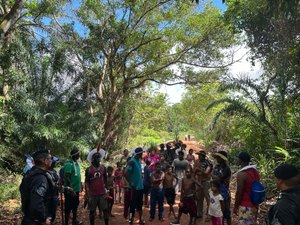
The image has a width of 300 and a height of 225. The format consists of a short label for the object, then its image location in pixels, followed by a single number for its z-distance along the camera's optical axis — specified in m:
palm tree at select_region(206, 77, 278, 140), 7.99
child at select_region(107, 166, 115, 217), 5.35
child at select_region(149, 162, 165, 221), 5.11
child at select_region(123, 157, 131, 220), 4.83
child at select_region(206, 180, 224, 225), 3.87
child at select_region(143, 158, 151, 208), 5.47
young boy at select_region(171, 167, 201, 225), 4.59
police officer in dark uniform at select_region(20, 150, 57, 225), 2.67
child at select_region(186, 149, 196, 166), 7.57
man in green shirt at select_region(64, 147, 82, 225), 4.42
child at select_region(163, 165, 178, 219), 5.23
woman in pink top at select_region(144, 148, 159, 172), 7.20
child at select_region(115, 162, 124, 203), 6.59
